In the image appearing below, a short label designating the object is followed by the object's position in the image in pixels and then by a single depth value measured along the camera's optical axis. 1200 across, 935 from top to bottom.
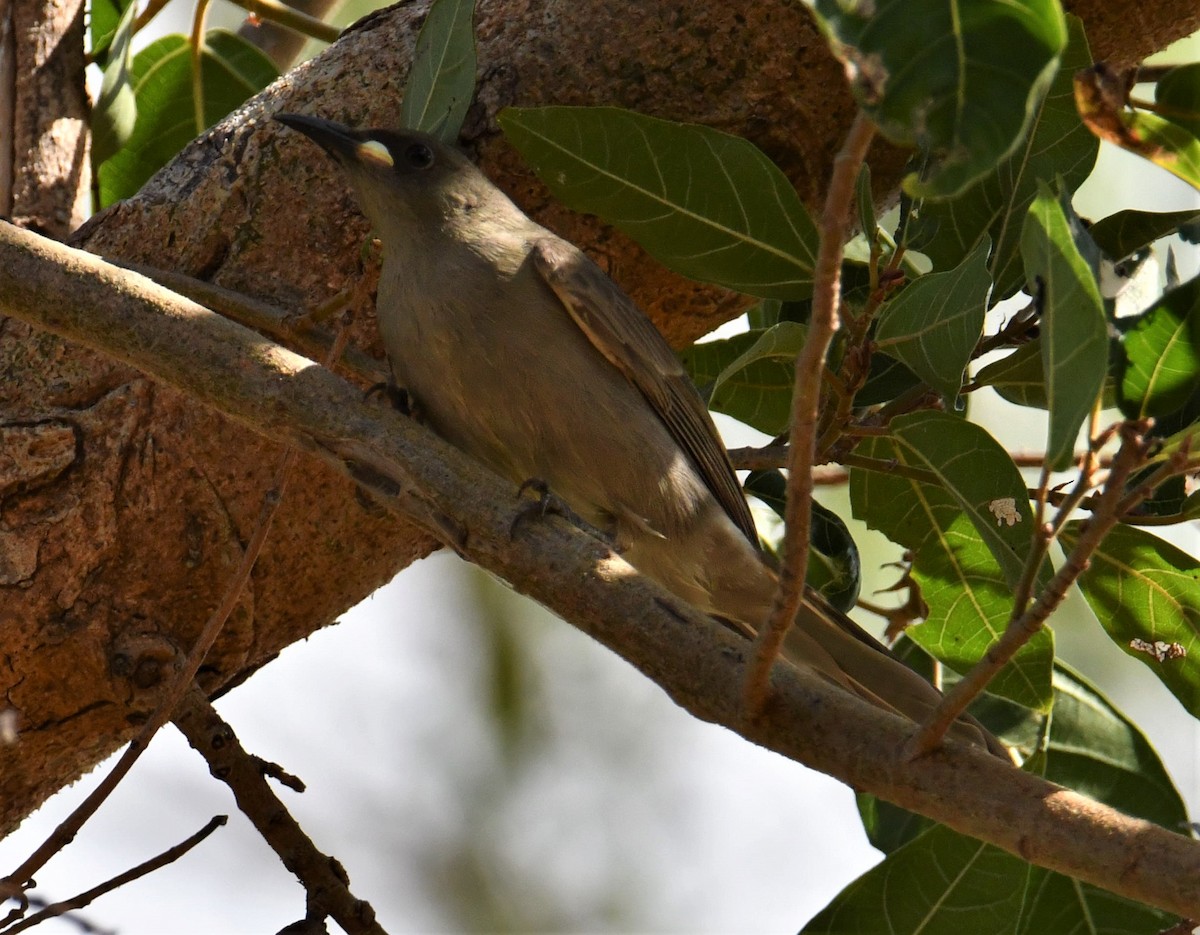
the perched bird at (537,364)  6.41
